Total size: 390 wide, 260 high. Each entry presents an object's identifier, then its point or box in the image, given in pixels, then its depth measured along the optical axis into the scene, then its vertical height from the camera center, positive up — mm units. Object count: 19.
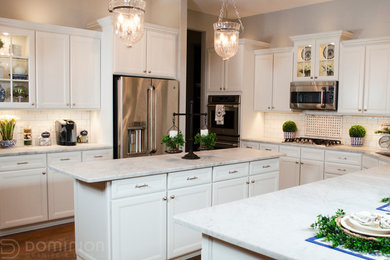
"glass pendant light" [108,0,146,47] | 3230 +752
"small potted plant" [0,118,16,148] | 4312 -365
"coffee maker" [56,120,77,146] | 4684 -374
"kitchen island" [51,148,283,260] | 2836 -808
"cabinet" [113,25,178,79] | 4831 +663
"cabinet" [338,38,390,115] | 4840 +403
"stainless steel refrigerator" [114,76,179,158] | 4809 -124
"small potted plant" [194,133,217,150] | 3682 -351
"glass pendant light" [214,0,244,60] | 3791 +697
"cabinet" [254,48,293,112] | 5867 +427
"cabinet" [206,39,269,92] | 6059 +621
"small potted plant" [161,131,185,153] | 3541 -351
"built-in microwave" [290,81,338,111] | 5289 +164
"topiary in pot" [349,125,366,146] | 5199 -379
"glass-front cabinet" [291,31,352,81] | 5234 +744
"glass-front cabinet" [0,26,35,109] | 4234 +391
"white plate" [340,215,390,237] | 1528 -514
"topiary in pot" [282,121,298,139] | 5938 -367
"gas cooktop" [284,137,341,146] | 5424 -520
